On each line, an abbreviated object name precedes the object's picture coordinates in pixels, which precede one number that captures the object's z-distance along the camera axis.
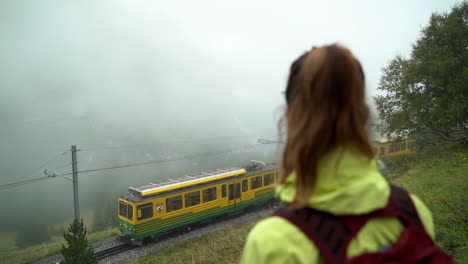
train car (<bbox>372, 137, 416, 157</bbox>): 25.12
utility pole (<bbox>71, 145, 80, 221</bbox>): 12.78
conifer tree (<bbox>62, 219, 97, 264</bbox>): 9.91
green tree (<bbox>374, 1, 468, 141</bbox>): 15.89
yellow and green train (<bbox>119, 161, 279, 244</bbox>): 13.38
